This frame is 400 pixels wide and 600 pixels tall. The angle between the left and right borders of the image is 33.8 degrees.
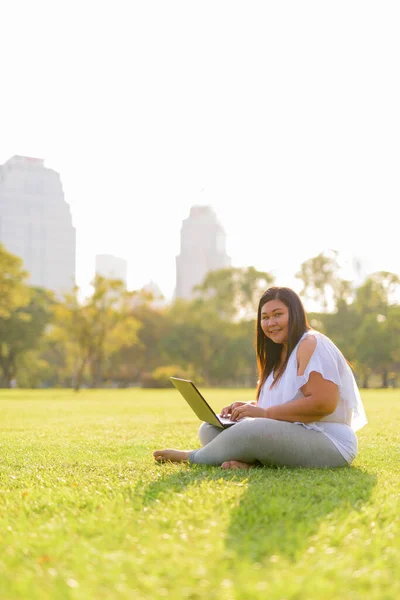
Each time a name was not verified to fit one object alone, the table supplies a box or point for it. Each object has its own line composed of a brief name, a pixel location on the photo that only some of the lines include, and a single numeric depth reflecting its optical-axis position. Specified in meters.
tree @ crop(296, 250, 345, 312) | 52.28
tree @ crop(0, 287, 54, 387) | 48.31
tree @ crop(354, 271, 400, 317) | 50.53
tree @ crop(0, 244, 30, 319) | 34.03
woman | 4.57
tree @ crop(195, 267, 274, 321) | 57.34
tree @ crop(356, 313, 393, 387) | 46.22
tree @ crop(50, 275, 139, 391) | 37.19
